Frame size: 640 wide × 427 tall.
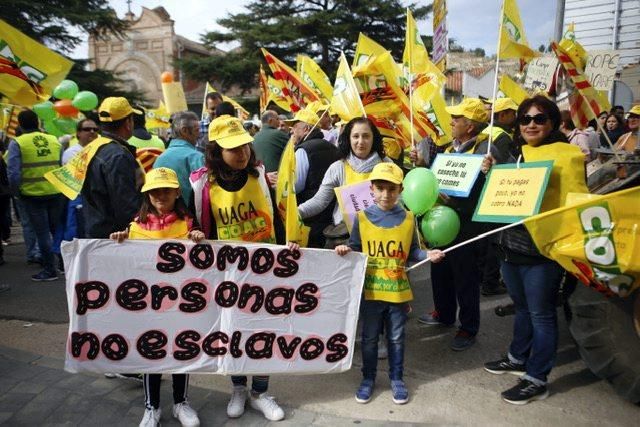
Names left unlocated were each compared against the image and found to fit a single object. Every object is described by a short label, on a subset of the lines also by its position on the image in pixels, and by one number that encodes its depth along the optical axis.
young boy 3.38
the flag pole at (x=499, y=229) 2.98
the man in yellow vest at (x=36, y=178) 6.30
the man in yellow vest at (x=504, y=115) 5.12
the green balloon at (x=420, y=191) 3.51
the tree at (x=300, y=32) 24.66
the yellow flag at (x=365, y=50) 5.89
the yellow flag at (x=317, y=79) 7.98
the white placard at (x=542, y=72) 6.70
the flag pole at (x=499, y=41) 3.83
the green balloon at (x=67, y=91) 9.38
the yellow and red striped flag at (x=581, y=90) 4.52
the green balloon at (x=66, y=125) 9.25
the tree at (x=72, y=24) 20.20
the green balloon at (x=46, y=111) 8.74
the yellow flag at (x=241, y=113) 11.21
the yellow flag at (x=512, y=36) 3.97
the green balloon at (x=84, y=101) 9.27
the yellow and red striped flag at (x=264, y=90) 9.61
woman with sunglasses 3.12
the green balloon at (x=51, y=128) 9.14
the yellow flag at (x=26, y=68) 3.96
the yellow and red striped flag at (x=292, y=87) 7.63
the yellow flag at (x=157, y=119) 13.16
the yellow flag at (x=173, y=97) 10.04
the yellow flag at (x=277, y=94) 8.22
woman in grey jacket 3.90
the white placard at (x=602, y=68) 5.86
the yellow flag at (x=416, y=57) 5.30
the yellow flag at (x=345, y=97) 4.40
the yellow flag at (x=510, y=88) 5.85
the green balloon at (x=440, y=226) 3.48
